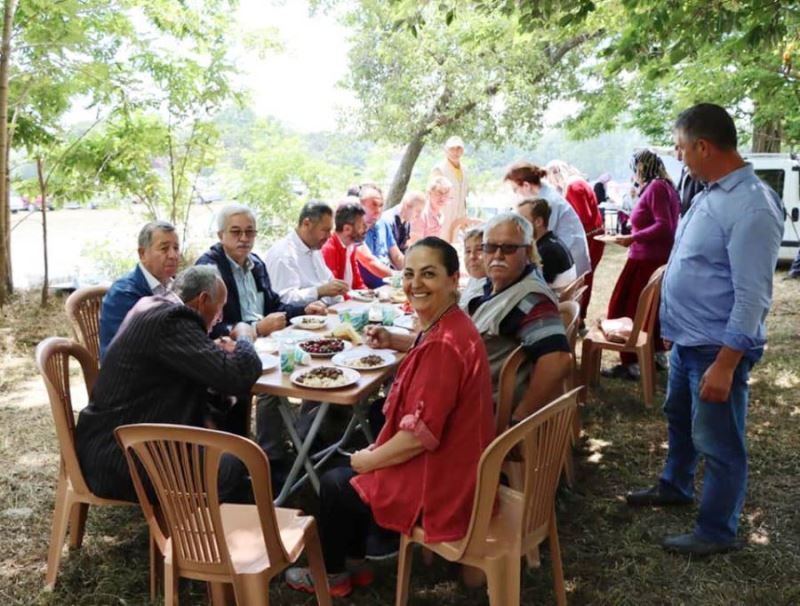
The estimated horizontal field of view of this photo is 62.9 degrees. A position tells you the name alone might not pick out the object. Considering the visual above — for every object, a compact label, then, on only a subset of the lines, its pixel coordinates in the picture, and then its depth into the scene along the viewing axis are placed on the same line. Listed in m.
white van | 10.02
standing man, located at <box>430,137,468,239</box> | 7.16
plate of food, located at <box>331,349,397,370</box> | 2.90
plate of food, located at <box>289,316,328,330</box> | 3.62
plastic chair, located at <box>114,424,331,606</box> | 1.84
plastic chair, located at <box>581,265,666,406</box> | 4.29
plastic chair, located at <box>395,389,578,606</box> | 1.92
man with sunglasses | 2.63
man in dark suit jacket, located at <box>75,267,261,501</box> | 2.29
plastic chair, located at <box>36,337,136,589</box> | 2.42
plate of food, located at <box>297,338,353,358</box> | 3.06
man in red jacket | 4.57
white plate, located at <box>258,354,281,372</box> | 2.86
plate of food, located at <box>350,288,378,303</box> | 4.51
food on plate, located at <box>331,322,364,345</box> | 3.32
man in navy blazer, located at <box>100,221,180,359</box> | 3.02
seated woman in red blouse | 2.01
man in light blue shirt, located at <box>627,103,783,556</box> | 2.38
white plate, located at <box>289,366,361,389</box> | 2.68
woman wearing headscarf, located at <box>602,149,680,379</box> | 4.89
